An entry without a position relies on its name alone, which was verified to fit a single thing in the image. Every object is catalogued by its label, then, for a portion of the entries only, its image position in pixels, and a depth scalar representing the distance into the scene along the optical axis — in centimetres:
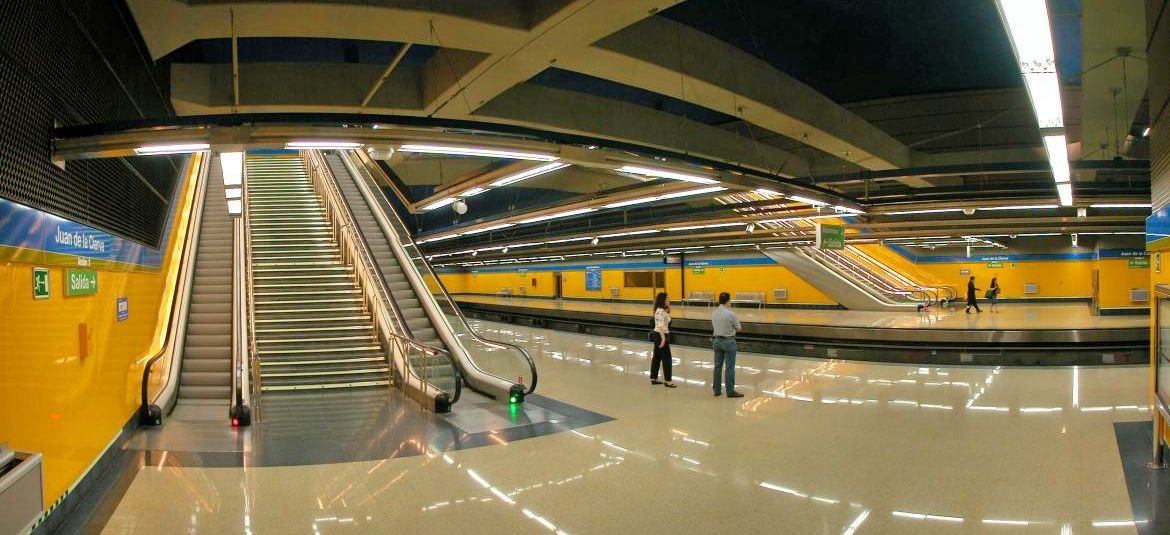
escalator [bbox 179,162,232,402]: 795
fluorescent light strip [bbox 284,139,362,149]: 464
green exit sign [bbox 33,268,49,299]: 376
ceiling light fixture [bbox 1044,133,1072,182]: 536
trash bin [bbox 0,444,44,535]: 242
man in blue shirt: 798
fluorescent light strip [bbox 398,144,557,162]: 489
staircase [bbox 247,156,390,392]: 906
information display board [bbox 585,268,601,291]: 3256
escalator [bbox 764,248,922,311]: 2089
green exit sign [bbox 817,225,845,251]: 1262
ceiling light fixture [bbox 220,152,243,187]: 732
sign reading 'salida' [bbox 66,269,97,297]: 432
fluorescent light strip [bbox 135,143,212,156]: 441
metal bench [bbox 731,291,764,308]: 2357
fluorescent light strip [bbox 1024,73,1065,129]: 365
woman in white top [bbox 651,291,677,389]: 897
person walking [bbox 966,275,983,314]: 1828
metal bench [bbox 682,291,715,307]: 2475
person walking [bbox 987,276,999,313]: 2056
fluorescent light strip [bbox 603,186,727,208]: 798
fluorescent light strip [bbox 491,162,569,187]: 602
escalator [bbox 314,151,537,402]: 847
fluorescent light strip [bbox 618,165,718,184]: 616
